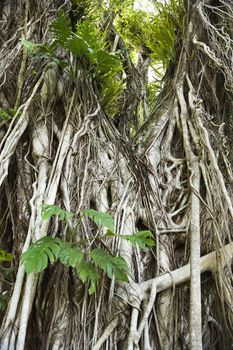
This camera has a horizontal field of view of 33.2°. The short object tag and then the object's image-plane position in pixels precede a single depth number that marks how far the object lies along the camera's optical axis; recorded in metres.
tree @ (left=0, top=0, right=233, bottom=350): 1.72
